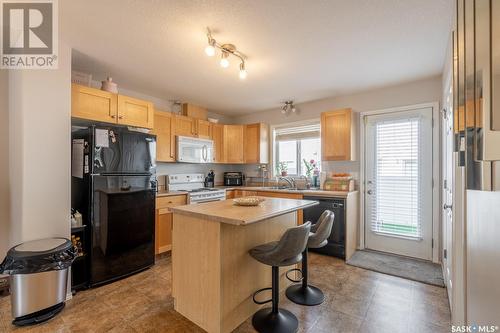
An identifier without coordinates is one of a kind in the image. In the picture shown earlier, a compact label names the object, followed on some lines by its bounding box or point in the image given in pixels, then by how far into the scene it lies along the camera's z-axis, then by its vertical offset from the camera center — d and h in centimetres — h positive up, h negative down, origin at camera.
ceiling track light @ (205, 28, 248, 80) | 211 +120
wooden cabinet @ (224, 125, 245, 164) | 484 +46
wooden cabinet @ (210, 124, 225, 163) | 466 +52
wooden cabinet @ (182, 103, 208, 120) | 429 +106
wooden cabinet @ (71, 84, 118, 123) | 259 +74
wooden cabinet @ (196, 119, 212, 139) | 431 +72
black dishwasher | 333 -86
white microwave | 392 +29
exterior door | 325 -25
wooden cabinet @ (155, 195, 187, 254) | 324 -84
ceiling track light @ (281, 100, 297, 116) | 436 +112
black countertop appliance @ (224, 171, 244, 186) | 507 -28
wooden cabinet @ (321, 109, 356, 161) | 365 +49
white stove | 371 -39
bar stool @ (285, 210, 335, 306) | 221 -121
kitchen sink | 418 -42
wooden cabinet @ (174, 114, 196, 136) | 395 +72
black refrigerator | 248 -35
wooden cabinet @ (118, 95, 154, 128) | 300 +74
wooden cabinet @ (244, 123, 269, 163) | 471 +47
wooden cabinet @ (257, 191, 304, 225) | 368 -50
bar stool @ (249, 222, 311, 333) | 173 -74
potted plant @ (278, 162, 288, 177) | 469 -4
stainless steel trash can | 186 -93
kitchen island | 174 -79
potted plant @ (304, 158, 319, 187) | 419 -8
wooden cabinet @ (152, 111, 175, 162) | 365 +48
